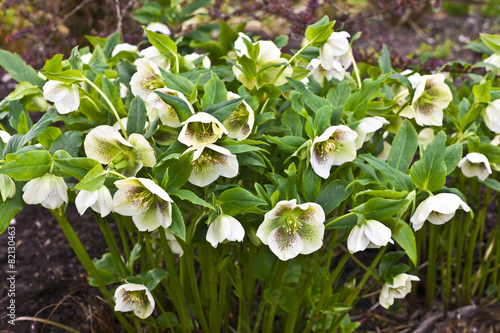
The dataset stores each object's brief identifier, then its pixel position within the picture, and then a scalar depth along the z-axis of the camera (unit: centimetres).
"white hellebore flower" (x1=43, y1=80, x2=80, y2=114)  86
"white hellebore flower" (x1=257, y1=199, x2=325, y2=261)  77
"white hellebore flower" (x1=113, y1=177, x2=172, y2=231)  72
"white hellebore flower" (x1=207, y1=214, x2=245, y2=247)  75
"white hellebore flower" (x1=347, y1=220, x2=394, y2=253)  74
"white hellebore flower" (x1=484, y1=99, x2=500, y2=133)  102
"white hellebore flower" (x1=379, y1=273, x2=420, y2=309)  94
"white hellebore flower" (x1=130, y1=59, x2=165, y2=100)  87
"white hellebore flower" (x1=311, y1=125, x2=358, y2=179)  80
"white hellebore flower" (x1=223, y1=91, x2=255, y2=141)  85
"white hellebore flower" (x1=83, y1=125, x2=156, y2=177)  78
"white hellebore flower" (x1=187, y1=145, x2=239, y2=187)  77
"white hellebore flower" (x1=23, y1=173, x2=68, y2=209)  77
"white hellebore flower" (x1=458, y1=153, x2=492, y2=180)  99
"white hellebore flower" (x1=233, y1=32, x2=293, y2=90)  94
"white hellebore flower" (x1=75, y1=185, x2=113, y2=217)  73
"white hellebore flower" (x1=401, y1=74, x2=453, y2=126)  95
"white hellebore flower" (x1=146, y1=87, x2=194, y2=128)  80
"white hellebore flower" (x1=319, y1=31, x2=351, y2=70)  92
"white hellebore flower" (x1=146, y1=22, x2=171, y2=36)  135
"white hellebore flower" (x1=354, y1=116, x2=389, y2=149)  86
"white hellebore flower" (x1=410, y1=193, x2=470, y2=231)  77
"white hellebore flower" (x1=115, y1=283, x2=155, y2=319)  90
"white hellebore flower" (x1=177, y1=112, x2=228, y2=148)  72
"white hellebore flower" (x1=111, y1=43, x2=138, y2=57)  115
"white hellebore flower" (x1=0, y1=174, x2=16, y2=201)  76
